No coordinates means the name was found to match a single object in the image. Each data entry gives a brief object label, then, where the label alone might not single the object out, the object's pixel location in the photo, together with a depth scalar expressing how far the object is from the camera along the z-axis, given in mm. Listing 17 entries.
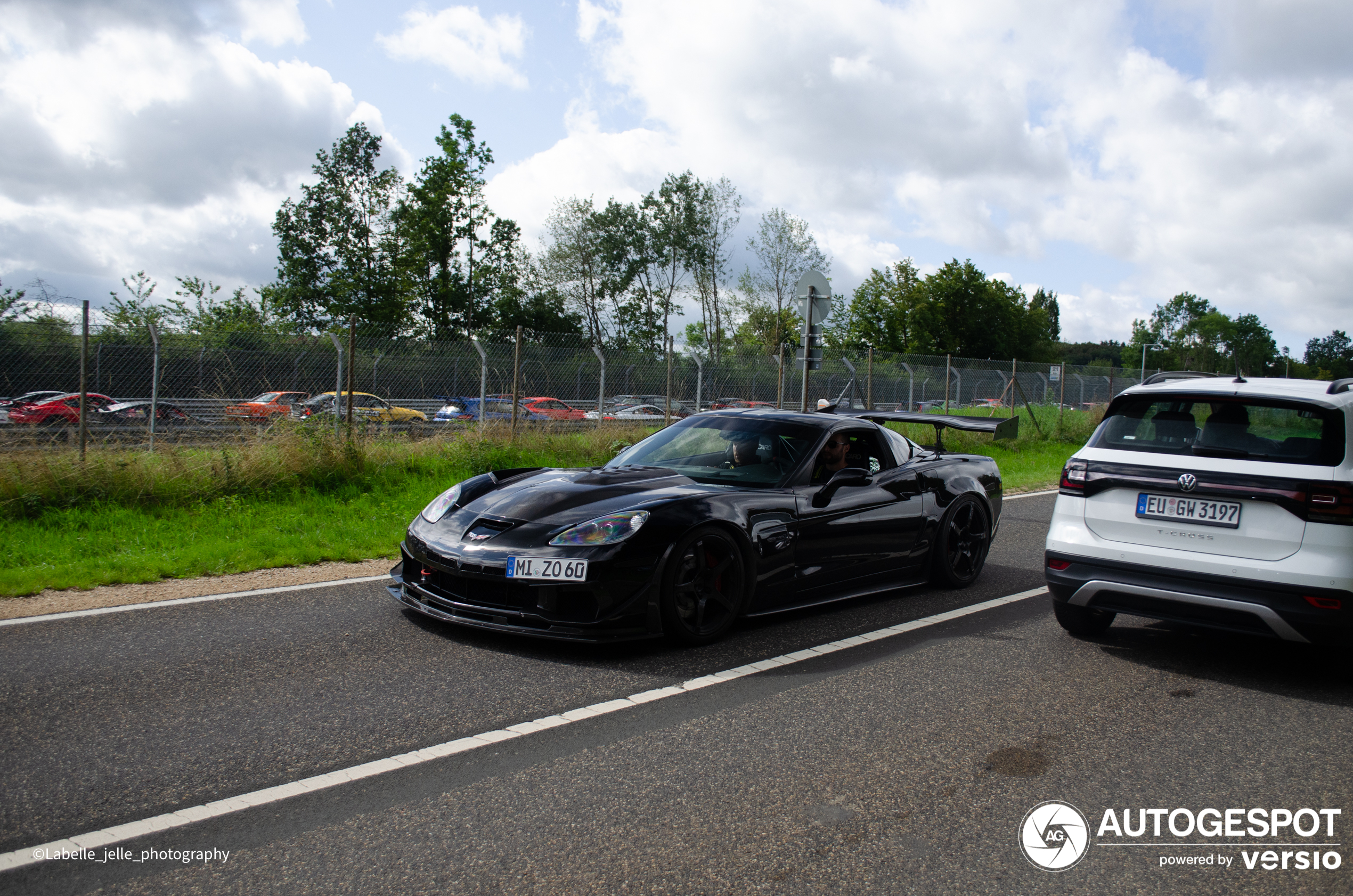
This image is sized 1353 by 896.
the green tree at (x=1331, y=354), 99250
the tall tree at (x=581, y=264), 52438
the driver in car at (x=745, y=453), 5602
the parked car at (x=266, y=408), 9906
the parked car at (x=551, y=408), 12969
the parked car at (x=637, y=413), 15094
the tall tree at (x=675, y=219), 54844
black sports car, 4391
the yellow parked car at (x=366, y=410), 10398
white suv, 4164
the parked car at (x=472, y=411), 12161
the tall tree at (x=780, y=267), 50844
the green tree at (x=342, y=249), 46250
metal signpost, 12359
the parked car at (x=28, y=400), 9461
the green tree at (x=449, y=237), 45875
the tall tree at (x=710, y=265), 54188
